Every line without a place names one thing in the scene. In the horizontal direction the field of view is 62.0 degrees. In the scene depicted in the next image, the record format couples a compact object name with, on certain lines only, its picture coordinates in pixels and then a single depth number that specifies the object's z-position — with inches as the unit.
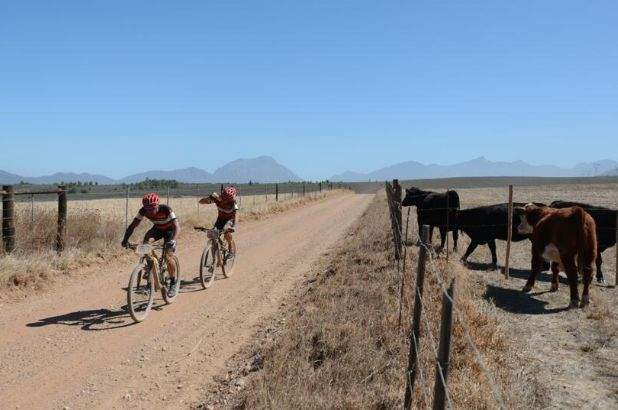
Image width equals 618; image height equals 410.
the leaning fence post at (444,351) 114.0
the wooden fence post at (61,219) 477.3
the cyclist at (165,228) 329.4
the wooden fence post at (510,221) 438.5
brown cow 344.2
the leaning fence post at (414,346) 167.2
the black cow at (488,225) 505.0
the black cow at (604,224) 462.9
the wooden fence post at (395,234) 396.8
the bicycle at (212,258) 402.6
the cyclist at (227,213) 431.5
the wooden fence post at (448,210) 522.2
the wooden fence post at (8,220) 434.0
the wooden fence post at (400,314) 251.1
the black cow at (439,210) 553.9
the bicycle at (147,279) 305.4
